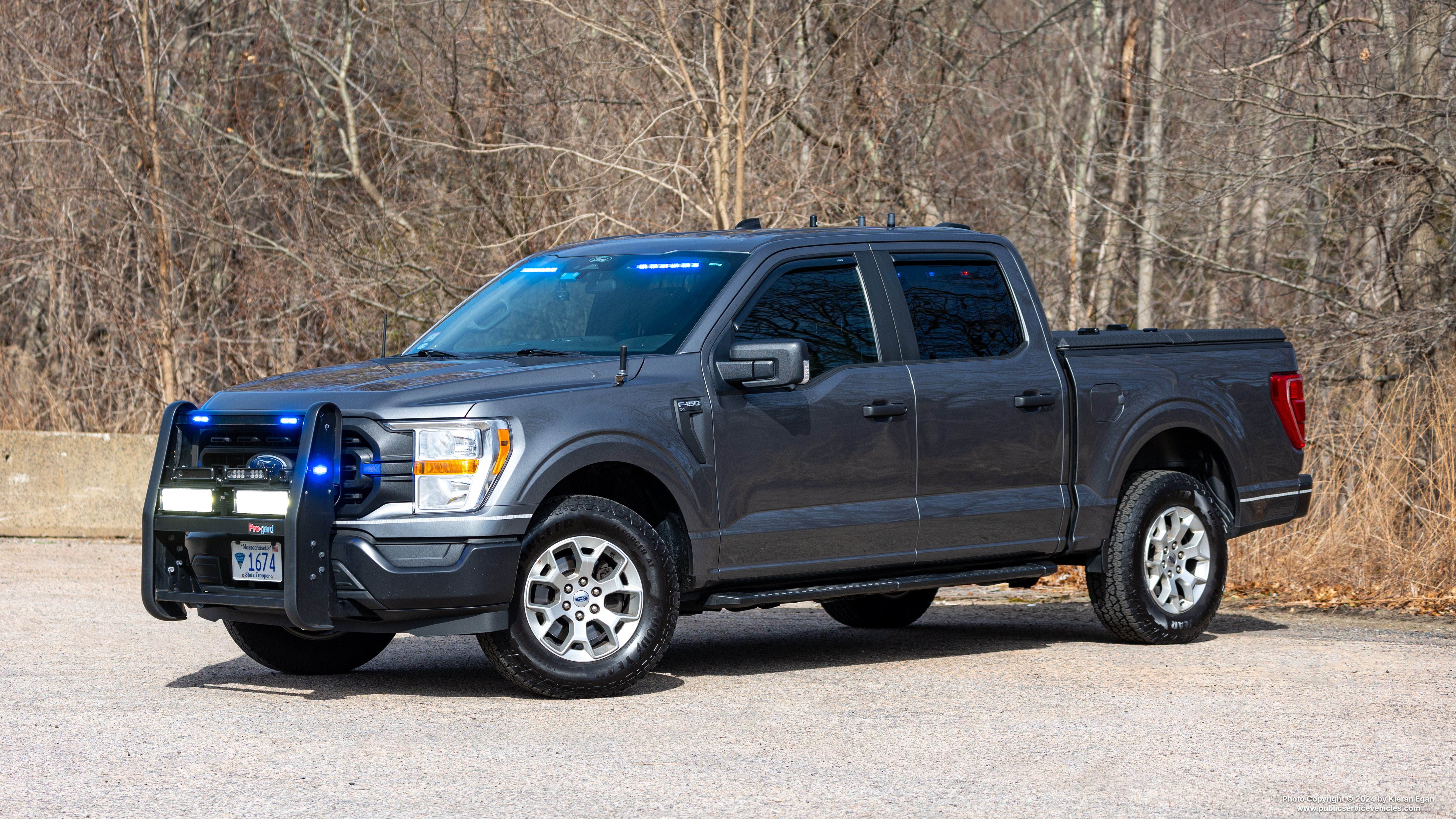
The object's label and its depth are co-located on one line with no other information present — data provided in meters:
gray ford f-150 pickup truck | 13.81
